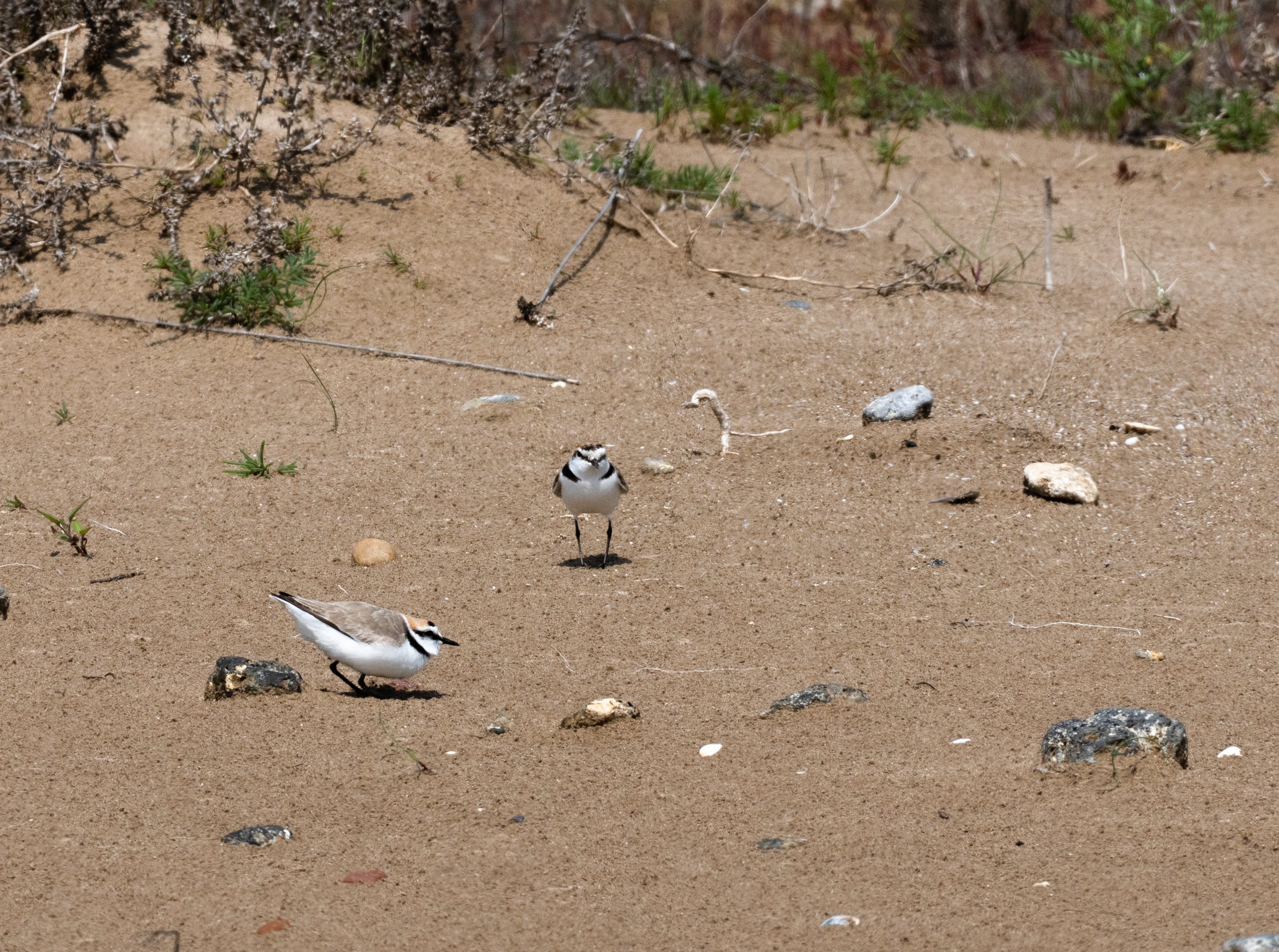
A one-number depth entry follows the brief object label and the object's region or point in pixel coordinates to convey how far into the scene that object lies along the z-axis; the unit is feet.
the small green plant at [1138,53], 67.46
